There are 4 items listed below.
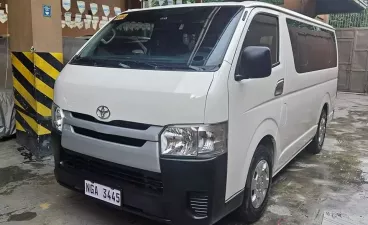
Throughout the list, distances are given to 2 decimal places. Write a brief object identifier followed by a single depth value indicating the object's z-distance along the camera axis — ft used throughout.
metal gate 42.75
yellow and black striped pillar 14.48
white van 7.53
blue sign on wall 14.57
